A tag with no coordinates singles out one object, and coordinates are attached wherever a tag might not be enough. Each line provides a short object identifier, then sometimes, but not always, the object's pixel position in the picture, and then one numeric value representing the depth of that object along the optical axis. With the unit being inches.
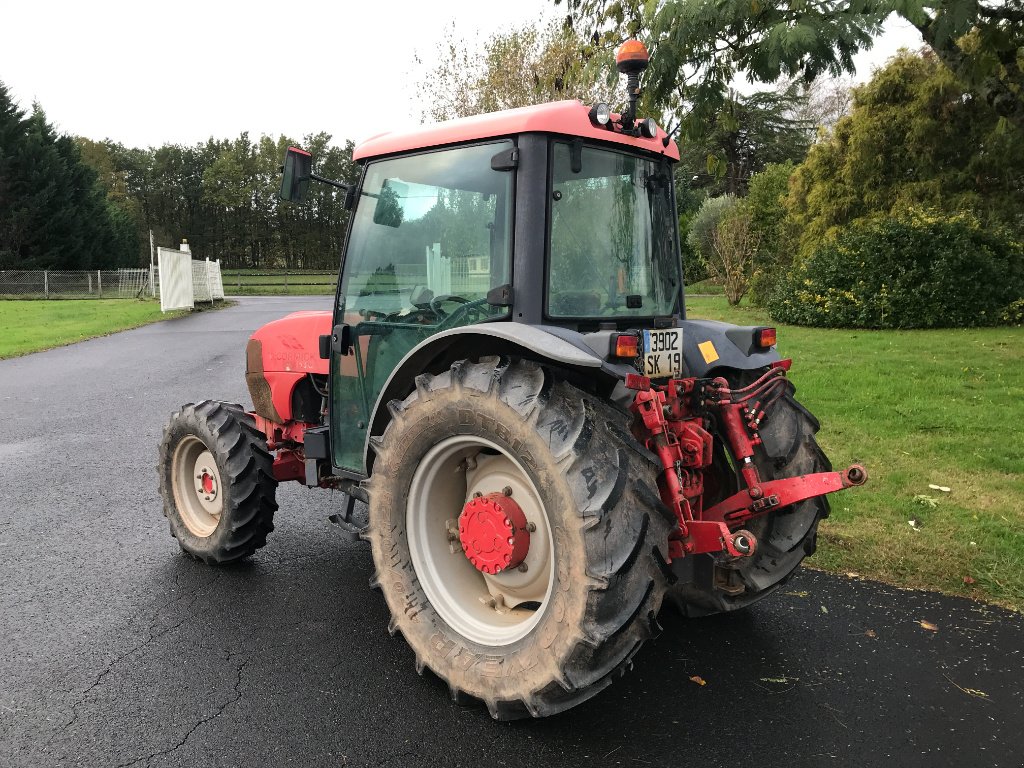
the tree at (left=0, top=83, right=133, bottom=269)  1546.5
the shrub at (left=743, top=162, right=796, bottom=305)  828.0
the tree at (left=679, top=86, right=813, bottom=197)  1712.6
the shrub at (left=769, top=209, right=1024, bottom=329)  581.9
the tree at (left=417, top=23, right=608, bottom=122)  815.7
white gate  959.6
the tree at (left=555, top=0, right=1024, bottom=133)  196.9
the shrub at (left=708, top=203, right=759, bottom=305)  885.2
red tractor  100.7
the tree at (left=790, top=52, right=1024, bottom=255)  663.1
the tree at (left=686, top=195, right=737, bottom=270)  1183.7
